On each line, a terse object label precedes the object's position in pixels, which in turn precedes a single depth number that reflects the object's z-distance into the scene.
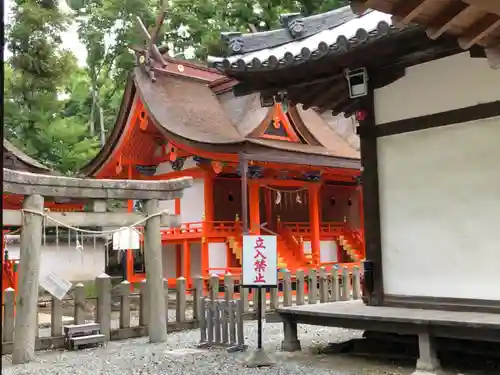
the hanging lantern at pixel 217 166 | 15.87
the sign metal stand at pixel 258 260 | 7.03
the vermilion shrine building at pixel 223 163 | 16.08
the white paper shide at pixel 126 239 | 9.28
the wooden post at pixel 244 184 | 14.30
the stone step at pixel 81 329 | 8.67
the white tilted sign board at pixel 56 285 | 7.98
